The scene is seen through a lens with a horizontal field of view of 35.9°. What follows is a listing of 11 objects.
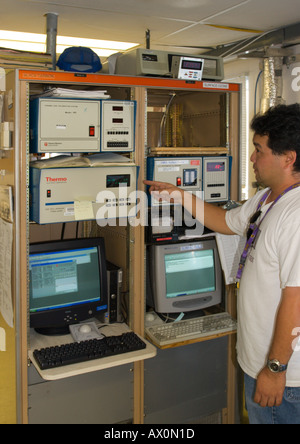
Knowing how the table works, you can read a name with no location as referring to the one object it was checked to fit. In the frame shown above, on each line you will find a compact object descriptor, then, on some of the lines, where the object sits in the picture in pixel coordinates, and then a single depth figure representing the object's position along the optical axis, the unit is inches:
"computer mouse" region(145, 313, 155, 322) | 102.1
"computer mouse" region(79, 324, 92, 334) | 92.3
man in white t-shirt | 65.5
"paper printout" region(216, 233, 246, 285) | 101.6
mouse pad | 90.7
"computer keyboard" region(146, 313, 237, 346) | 94.7
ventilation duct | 146.5
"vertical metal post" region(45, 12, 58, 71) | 103.9
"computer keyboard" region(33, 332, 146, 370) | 80.7
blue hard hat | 91.0
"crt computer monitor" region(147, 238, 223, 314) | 101.0
